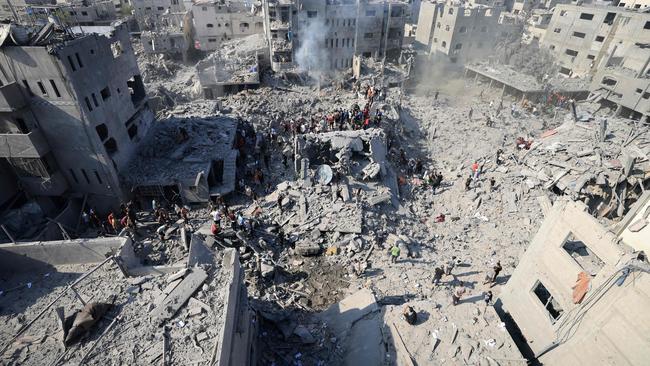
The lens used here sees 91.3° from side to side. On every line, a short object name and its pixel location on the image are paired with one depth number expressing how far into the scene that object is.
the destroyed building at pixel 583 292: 8.00
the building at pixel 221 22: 43.00
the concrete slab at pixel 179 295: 7.38
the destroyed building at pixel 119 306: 6.72
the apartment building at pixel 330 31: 33.03
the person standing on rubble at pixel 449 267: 13.86
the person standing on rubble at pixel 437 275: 13.31
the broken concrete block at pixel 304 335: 11.25
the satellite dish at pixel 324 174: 18.45
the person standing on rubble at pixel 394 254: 14.62
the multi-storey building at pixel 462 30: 40.50
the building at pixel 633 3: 36.62
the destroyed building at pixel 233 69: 31.59
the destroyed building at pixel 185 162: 18.23
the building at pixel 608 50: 27.36
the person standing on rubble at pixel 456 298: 11.26
